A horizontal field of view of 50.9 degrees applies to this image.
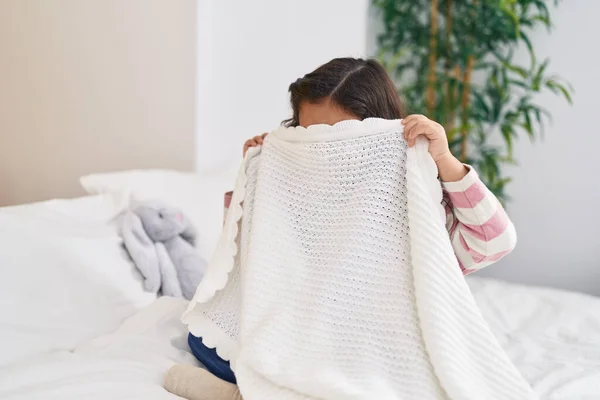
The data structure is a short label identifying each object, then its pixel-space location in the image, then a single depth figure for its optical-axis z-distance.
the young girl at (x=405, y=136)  1.01
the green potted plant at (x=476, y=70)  2.56
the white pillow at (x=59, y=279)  1.20
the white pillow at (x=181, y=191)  1.68
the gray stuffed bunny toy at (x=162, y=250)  1.47
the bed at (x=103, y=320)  1.05
